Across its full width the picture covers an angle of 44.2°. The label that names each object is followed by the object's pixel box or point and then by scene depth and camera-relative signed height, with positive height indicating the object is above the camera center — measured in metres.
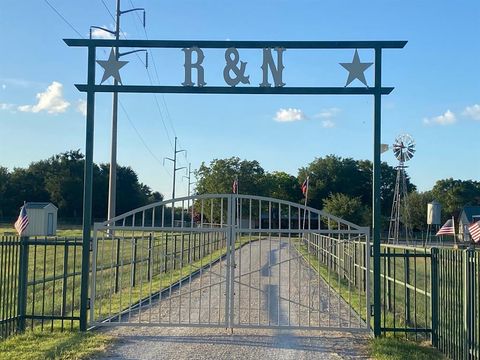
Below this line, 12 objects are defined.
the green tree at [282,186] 75.06 +4.82
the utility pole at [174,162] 76.66 +7.49
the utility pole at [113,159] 36.19 +3.81
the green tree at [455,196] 88.19 +3.96
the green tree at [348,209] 48.84 +0.98
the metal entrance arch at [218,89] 9.95 +2.26
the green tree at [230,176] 67.69 +5.12
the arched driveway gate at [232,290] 9.75 -1.80
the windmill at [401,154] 54.62 +6.24
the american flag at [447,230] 39.11 -0.54
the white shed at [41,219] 49.47 -0.07
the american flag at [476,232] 28.42 -0.48
